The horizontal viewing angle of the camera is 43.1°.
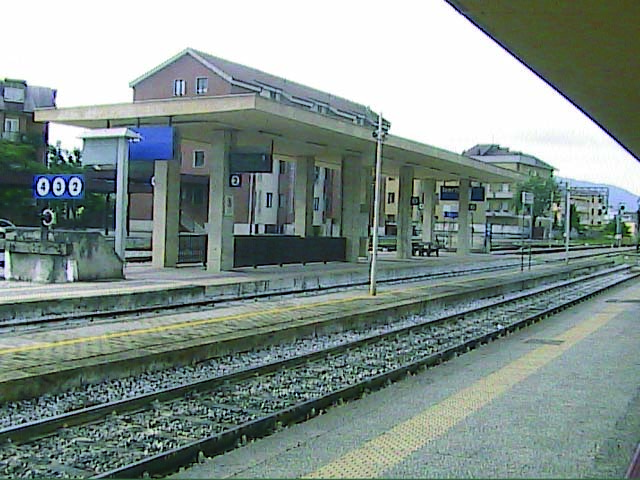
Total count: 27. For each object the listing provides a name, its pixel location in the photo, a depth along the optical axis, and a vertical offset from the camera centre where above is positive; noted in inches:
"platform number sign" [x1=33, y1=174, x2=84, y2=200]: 850.1 +31.9
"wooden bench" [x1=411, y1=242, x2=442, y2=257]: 1899.6 -43.3
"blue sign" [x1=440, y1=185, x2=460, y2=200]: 1965.8 +92.4
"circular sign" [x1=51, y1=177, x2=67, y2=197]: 863.7 +32.8
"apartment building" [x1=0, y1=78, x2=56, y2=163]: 2196.1 +279.7
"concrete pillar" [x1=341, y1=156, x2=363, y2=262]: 1428.4 +41.3
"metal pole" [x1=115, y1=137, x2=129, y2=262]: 873.5 +33.4
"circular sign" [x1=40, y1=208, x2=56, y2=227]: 853.2 -1.2
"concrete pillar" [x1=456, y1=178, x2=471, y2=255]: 1950.1 +30.1
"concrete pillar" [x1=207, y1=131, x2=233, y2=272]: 1063.0 +14.7
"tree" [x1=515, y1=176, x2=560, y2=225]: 3944.4 +206.3
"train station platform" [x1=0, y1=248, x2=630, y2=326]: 639.1 -66.7
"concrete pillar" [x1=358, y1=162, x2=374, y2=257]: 1469.0 +6.1
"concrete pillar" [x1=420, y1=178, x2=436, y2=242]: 2064.5 +56.9
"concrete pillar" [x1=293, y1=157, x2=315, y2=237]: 1487.5 +56.7
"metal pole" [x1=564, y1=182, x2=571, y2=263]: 1756.9 +42.4
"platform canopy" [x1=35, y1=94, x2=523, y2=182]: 939.3 +130.1
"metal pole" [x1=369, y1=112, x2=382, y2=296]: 827.4 +9.8
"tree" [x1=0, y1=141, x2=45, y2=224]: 1665.8 +37.2
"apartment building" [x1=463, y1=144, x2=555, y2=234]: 4360.2 +243.1
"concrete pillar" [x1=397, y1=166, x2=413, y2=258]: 1689.2 +36.1
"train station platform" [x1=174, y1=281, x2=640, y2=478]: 252.8 -74.9
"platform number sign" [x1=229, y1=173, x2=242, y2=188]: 1072.2 +56.9
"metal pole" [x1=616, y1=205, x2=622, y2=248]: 3584.4 +7.1
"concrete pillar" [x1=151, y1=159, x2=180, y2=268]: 1103.6 +10.1
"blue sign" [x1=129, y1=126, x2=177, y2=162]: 959.0 +90.4
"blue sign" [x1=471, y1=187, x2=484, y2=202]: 1945.1 +91.2
